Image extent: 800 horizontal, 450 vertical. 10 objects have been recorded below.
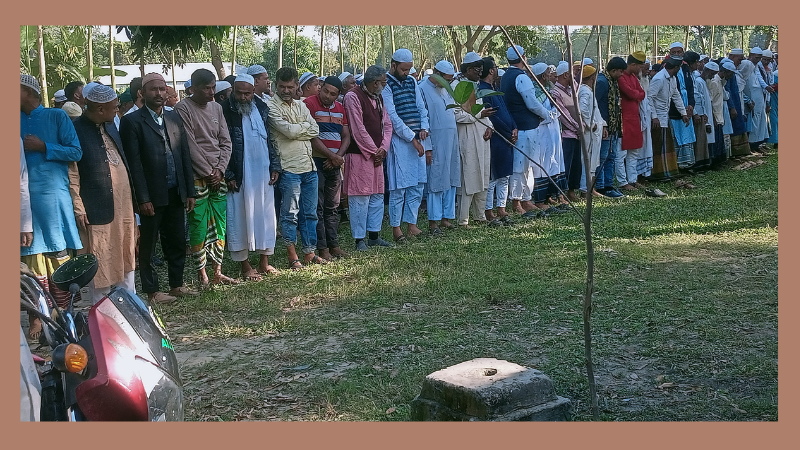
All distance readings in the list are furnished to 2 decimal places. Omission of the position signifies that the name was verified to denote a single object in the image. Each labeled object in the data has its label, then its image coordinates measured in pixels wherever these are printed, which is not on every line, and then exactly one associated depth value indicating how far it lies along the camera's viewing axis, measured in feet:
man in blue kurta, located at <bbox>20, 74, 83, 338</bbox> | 17.83
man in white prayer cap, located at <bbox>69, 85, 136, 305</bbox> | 18.70
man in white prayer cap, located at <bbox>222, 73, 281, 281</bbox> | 23.49
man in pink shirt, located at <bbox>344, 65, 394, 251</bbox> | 26.99
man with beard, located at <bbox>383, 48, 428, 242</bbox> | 28.32
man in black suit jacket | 20.52
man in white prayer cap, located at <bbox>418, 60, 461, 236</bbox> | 30.12
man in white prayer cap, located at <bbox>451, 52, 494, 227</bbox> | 30.86
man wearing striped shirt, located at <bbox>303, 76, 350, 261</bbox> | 26.11
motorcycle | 9.34
